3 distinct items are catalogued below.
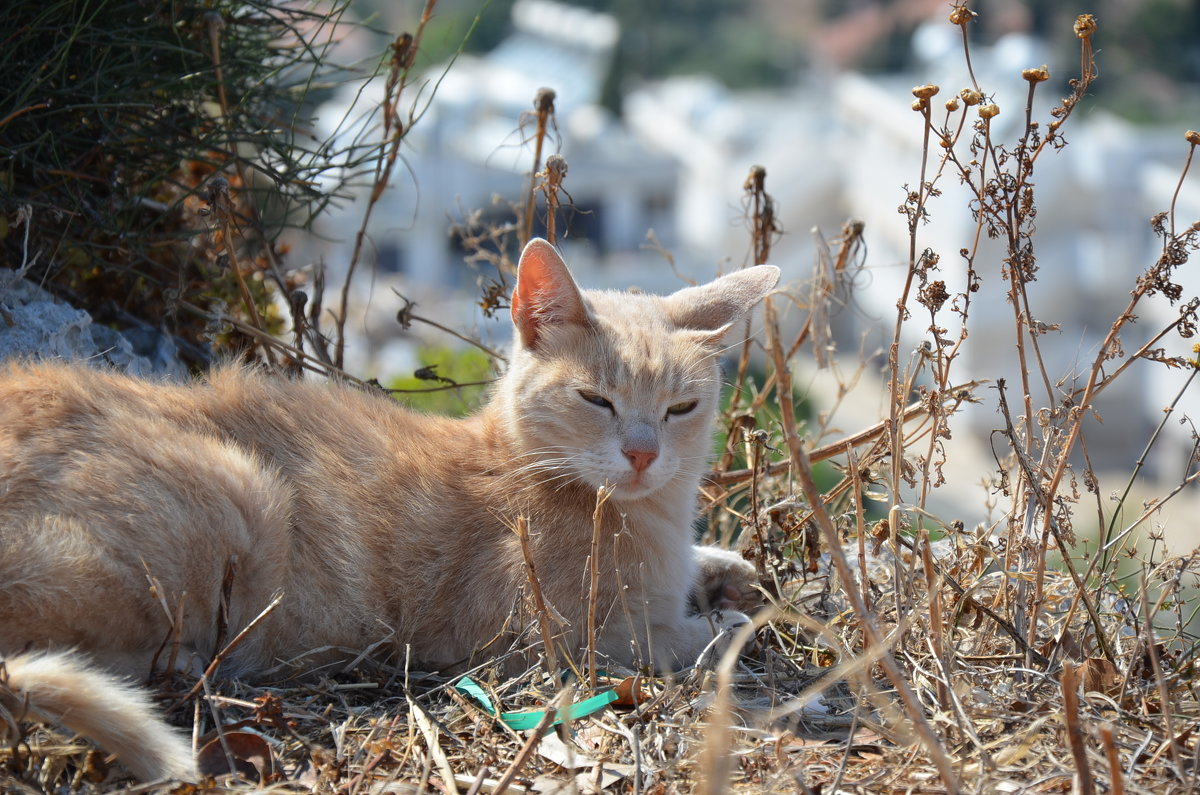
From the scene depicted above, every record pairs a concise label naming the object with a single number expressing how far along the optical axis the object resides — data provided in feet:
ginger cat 7.88
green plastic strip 7.79
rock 10.18
